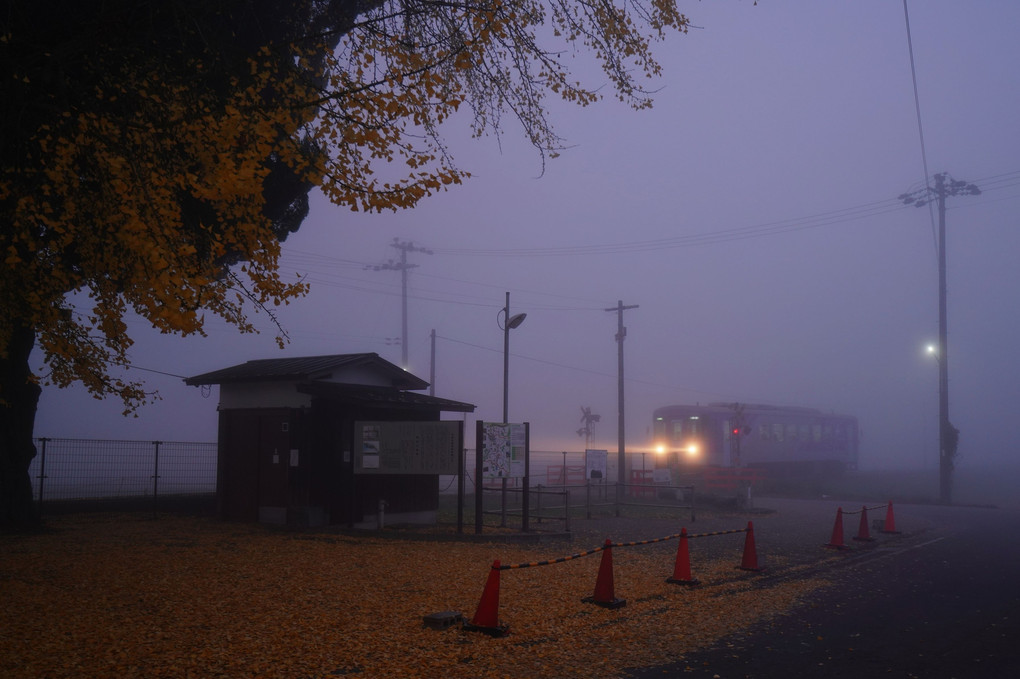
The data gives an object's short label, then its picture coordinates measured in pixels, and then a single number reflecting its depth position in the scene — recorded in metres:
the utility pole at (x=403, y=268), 41.50
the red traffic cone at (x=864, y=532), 17.31
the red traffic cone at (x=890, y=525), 19.02
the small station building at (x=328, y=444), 16.84
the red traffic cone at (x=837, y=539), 15.83
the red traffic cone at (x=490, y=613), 8.19
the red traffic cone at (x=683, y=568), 11.44
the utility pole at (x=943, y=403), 33.16
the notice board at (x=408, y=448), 15.95
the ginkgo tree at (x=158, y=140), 6.61
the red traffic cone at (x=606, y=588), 9.75
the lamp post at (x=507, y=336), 18.98
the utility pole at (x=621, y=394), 31.56
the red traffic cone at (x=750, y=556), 12.97
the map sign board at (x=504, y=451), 16.05
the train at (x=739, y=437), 39.09
